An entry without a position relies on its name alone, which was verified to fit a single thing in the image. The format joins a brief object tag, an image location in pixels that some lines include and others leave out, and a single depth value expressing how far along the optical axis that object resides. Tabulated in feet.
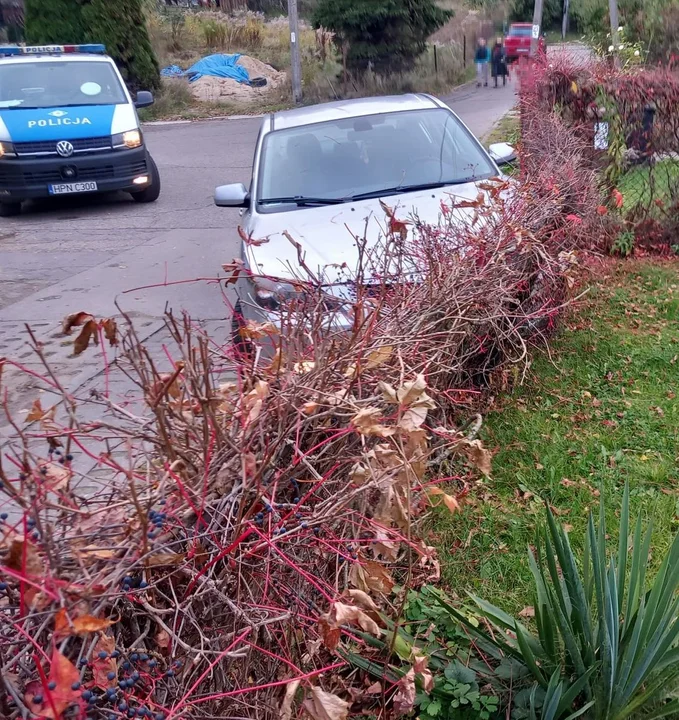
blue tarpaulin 89.41
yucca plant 6.88
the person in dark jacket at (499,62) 91.91
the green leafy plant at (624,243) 23.12
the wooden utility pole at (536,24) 65.65
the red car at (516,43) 110.42
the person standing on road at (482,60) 94.84
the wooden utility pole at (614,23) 42.24
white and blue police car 32.71
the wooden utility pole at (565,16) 139.27
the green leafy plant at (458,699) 7.72
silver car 15.17
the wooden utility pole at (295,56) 72.32
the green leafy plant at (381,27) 72.08
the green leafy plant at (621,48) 37.86
